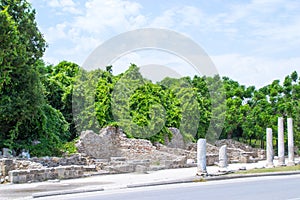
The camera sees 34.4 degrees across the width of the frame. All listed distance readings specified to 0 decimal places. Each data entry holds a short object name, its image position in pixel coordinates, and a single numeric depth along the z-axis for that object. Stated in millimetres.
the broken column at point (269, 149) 29039
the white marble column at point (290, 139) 31141
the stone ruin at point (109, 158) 21234
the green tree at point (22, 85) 27453
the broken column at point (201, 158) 22031
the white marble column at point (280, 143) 30002
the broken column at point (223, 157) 26336
